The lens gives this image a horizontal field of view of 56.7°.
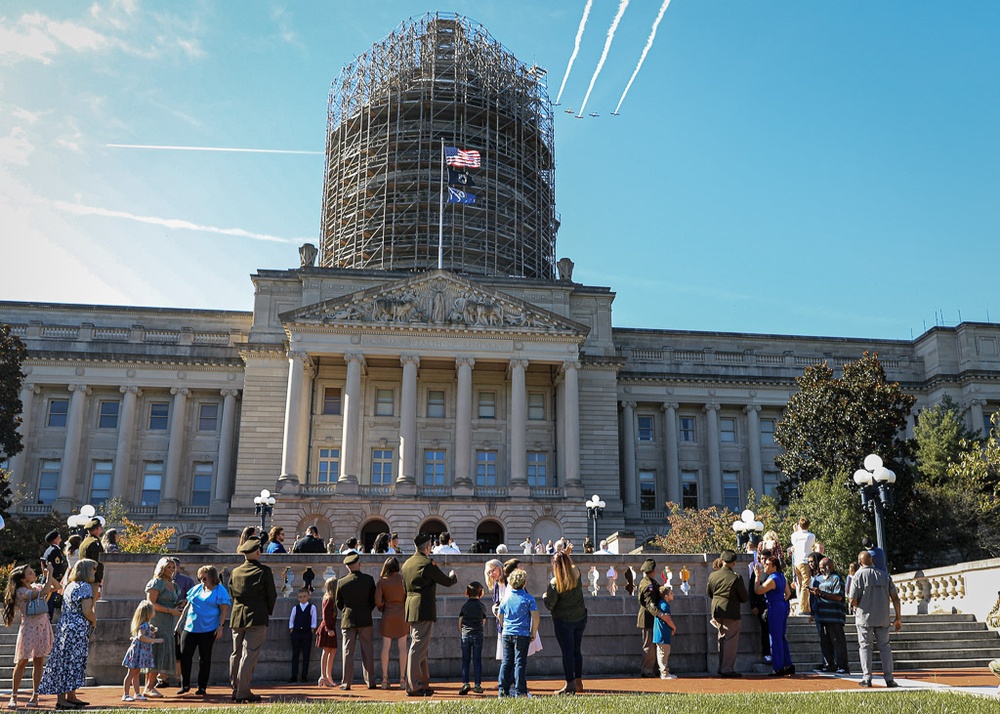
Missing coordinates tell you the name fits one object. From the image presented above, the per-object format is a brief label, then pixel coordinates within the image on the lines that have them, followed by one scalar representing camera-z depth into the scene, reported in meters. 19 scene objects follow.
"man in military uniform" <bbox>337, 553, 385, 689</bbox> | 15.21
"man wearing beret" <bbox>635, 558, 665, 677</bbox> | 16.22
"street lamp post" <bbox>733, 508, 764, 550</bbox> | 29.84
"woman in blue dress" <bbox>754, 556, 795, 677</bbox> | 16.52
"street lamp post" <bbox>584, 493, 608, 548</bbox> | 44.78
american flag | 58.09
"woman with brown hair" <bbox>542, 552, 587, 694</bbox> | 14.25
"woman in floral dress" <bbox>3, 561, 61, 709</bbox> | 13.33
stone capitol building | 52.88
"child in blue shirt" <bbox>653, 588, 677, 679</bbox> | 16.25
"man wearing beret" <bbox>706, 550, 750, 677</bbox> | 16.27
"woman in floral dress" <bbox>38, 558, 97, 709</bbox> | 13.01
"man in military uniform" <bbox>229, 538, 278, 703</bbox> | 13.84
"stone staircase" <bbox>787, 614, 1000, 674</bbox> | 18.31
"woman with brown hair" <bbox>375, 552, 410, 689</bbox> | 15.17
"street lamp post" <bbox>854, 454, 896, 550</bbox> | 22.81
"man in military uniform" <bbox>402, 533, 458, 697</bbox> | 14.69
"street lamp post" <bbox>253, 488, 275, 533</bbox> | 40.16
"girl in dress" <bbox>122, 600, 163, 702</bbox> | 14.23
